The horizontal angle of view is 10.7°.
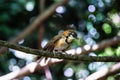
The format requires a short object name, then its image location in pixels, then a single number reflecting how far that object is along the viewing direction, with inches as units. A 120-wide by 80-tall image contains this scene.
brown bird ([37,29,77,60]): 192.6
